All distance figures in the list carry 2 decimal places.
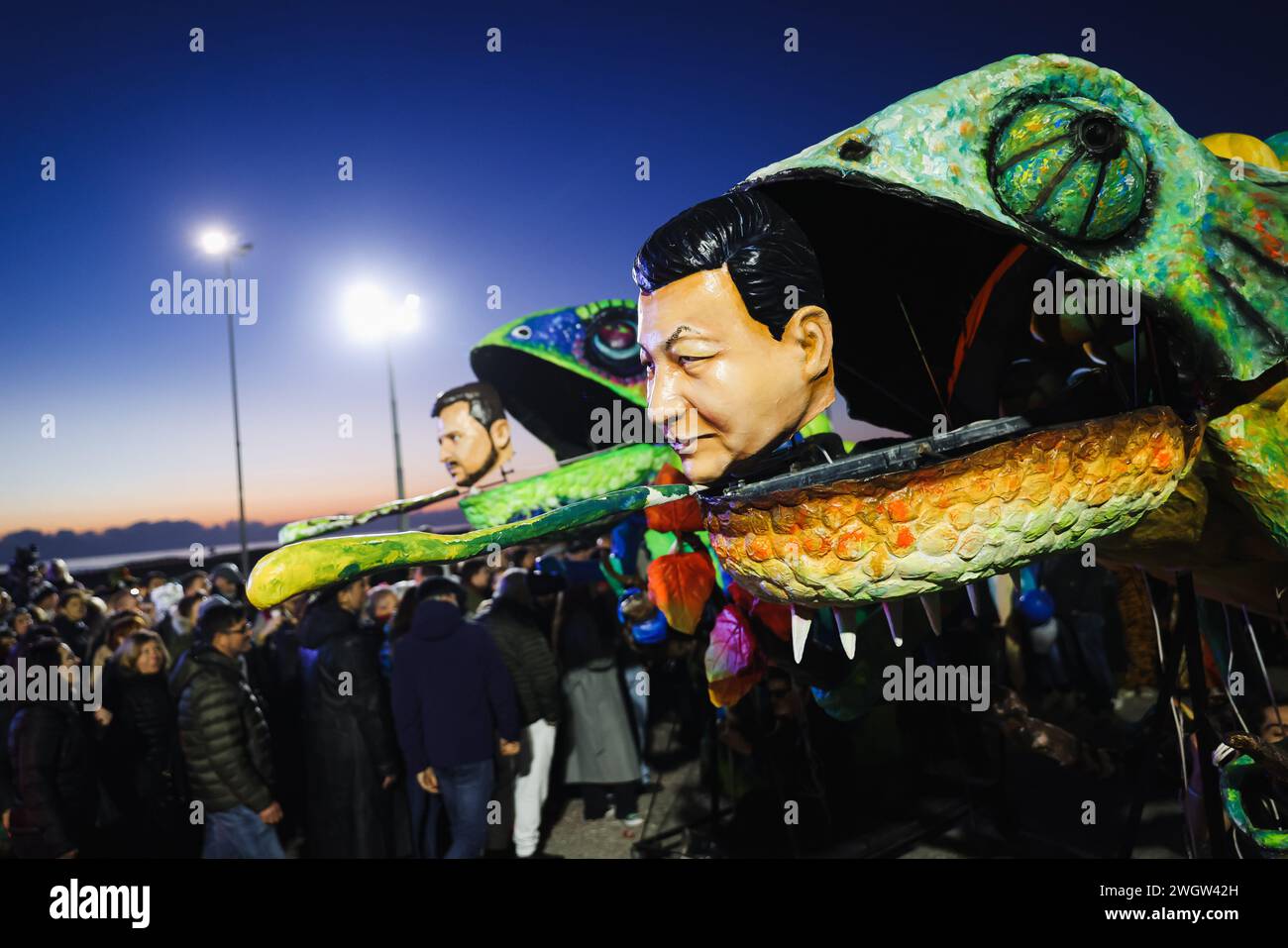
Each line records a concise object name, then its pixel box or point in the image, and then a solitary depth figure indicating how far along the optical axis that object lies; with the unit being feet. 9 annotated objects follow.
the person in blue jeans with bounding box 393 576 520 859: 11.87
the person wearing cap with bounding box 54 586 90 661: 17.28
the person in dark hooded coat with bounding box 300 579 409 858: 12.14
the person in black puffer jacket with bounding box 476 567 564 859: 14.12
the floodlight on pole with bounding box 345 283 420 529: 27.55
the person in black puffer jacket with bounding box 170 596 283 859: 10.73
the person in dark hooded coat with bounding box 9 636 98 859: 10.77
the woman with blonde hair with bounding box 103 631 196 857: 12.46
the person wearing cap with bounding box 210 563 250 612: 18.70
